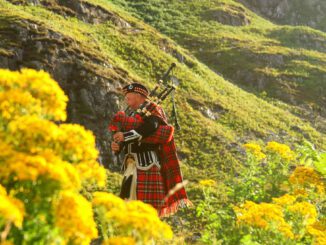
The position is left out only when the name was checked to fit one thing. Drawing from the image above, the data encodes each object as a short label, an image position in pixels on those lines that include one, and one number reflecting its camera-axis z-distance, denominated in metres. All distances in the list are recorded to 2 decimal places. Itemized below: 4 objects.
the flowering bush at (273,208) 10.96
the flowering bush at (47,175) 5.66
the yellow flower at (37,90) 6.43
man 15.25
